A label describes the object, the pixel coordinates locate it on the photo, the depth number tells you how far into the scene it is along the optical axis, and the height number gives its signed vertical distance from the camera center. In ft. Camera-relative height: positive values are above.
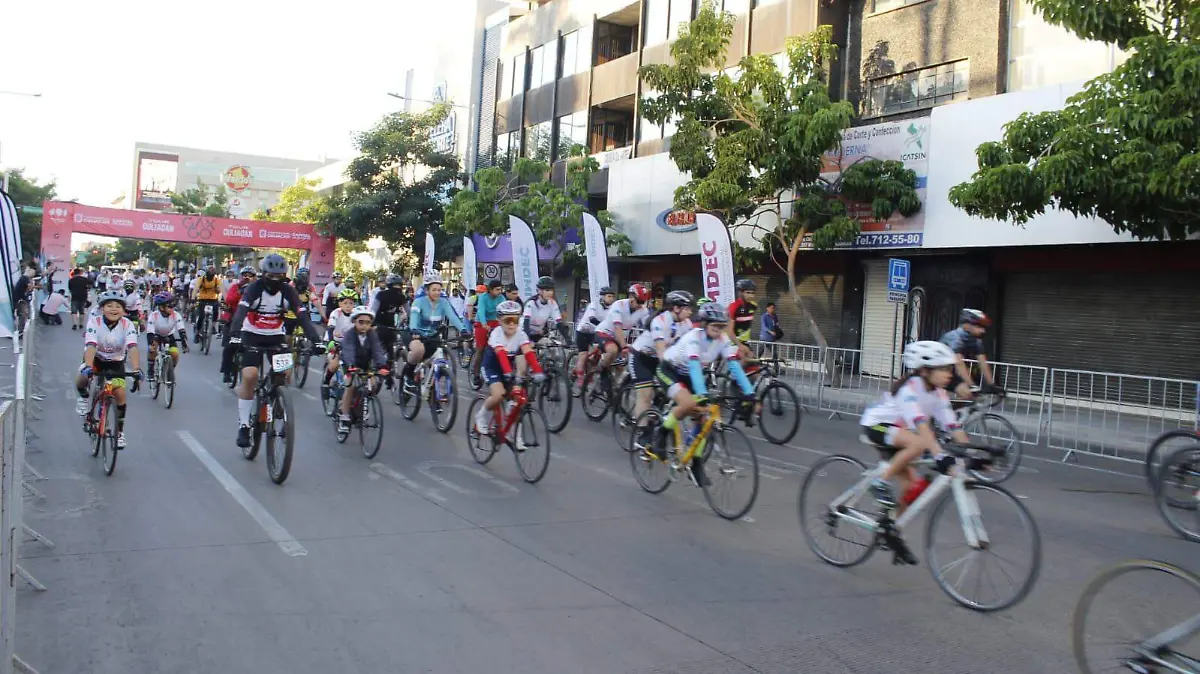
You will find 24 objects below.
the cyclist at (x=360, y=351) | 35.06 -1.02
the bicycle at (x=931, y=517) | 18.26 -3.31
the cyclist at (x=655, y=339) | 34.53 +0.01
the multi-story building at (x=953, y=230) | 56.24 +7.97
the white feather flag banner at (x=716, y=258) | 62.59 +5.36
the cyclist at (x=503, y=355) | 30.76 -0.79
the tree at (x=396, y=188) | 123.24 +17.26
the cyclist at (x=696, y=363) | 26.61 -0.61
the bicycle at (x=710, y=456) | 25.38 -3.07
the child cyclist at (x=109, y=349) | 30.30 -1.27
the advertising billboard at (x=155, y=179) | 408.46 +55.34
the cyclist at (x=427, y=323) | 41.34 +0.16
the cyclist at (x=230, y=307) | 48.53 +0.44
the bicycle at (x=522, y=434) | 29.86 -3.16
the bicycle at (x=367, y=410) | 33.48 -3.03
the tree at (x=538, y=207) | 90.43 +11.90
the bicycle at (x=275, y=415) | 28.53 -2.94
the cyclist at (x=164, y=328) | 46.80 -0.79
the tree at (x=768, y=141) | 62.75 +13.31
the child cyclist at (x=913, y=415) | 19.61 -1.24
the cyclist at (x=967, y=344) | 34.71 +0.48
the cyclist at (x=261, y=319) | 30.45 -0.07
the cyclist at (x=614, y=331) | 43.34 +0.23
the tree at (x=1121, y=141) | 39.34 +9.46
